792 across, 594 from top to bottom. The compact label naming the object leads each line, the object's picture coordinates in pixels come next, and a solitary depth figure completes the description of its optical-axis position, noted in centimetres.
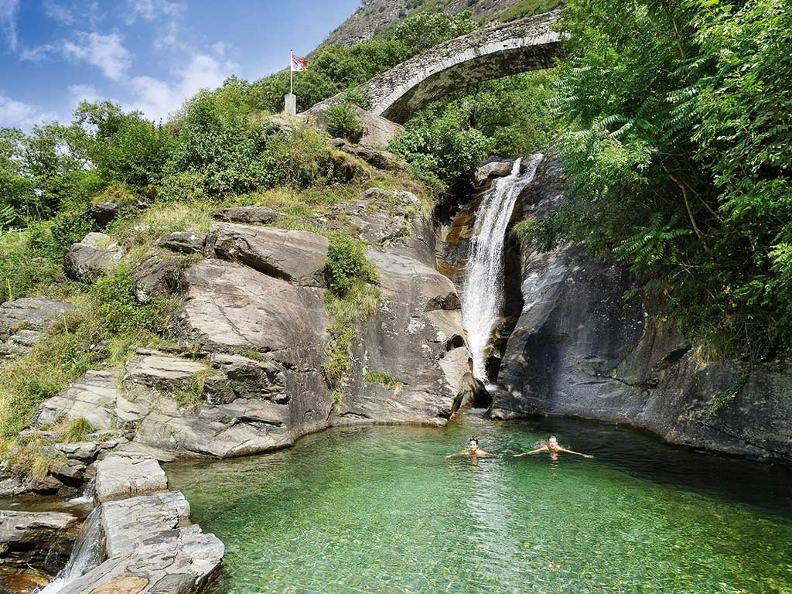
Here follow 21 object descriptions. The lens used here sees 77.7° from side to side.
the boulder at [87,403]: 877
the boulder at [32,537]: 579
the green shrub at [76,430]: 838
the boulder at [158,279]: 1170
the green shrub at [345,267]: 1361
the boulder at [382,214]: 1661
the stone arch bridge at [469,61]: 2688
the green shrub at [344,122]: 2119
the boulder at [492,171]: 2277
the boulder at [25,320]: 1113
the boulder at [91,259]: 1370
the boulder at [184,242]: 1256
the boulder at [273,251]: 1243
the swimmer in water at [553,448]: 943
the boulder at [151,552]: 425
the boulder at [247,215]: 1443
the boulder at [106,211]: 1638
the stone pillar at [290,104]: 2414
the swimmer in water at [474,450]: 923
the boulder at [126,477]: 645
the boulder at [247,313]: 1059
